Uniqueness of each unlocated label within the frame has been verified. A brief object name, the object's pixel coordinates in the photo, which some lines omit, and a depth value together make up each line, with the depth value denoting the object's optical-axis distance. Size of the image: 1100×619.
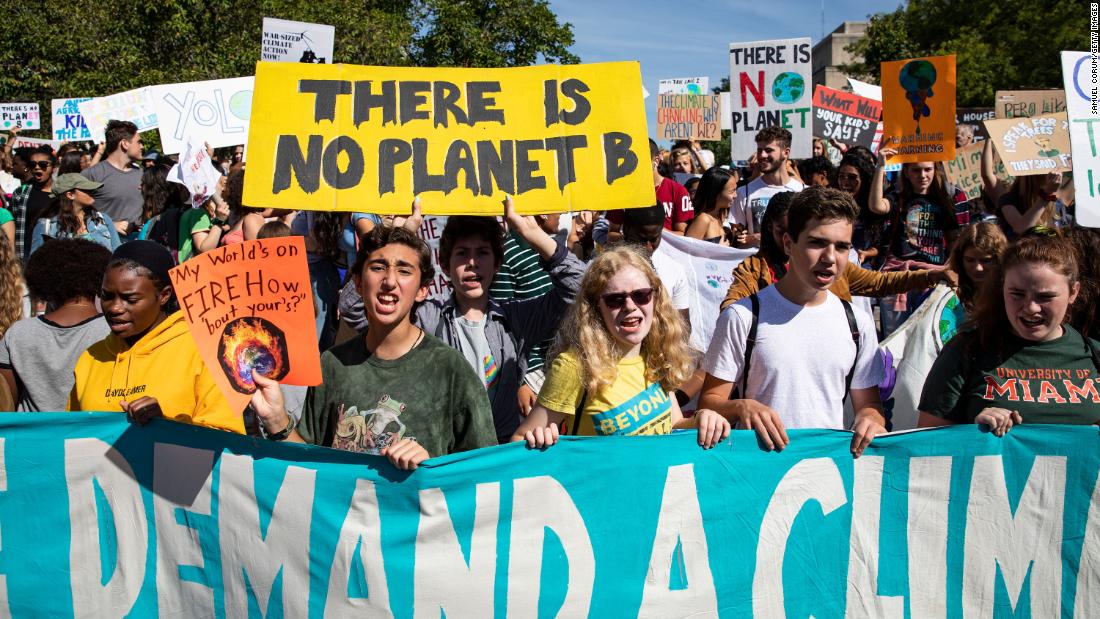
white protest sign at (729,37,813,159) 9.23
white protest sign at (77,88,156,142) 12.66
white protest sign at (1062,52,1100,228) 4.34
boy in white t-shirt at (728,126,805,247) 7.57
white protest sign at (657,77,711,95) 15.80
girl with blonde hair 3.24
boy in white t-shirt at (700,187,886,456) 3.49
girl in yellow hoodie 3.53
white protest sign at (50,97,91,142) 13.96
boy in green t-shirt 3.26
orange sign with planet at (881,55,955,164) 7.27
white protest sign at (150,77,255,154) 10.09
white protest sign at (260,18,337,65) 10.50
